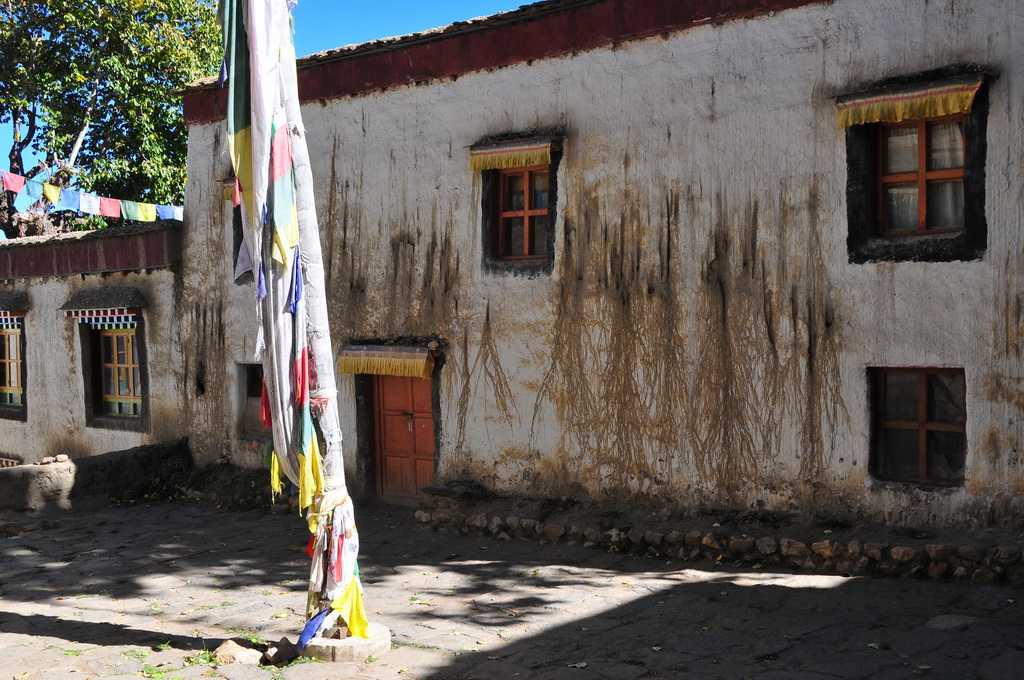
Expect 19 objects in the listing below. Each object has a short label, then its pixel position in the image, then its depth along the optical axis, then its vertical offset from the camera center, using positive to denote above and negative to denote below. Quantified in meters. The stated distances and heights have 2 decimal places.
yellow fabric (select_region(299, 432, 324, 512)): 5.57 -1.00
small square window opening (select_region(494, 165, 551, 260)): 9.41 +0.77
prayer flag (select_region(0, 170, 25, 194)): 12.48 +1.57
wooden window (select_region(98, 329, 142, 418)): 13.27 -0.96
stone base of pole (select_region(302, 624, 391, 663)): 5.51 -1.97
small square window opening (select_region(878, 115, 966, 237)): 7.25 +0.80
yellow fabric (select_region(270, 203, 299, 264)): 5.53 +0.31
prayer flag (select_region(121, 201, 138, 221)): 14.31 +1.36
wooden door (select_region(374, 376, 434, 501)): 10.27 -1.47
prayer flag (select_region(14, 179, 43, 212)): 12.68 +1.50
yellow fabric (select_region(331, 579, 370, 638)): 5.61 -1.77
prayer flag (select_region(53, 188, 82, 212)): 12.75 +1.37
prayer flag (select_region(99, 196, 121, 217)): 14.11 +1.38
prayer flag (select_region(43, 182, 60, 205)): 12.47 +1.42
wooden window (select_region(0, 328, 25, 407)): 15.14 -0.97
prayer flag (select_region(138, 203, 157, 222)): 14.80 +1.37
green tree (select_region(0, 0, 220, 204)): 18.75 +4.36
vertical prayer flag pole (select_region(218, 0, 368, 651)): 5.52 +0.09
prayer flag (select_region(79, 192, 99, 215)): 13.44 +1.39
